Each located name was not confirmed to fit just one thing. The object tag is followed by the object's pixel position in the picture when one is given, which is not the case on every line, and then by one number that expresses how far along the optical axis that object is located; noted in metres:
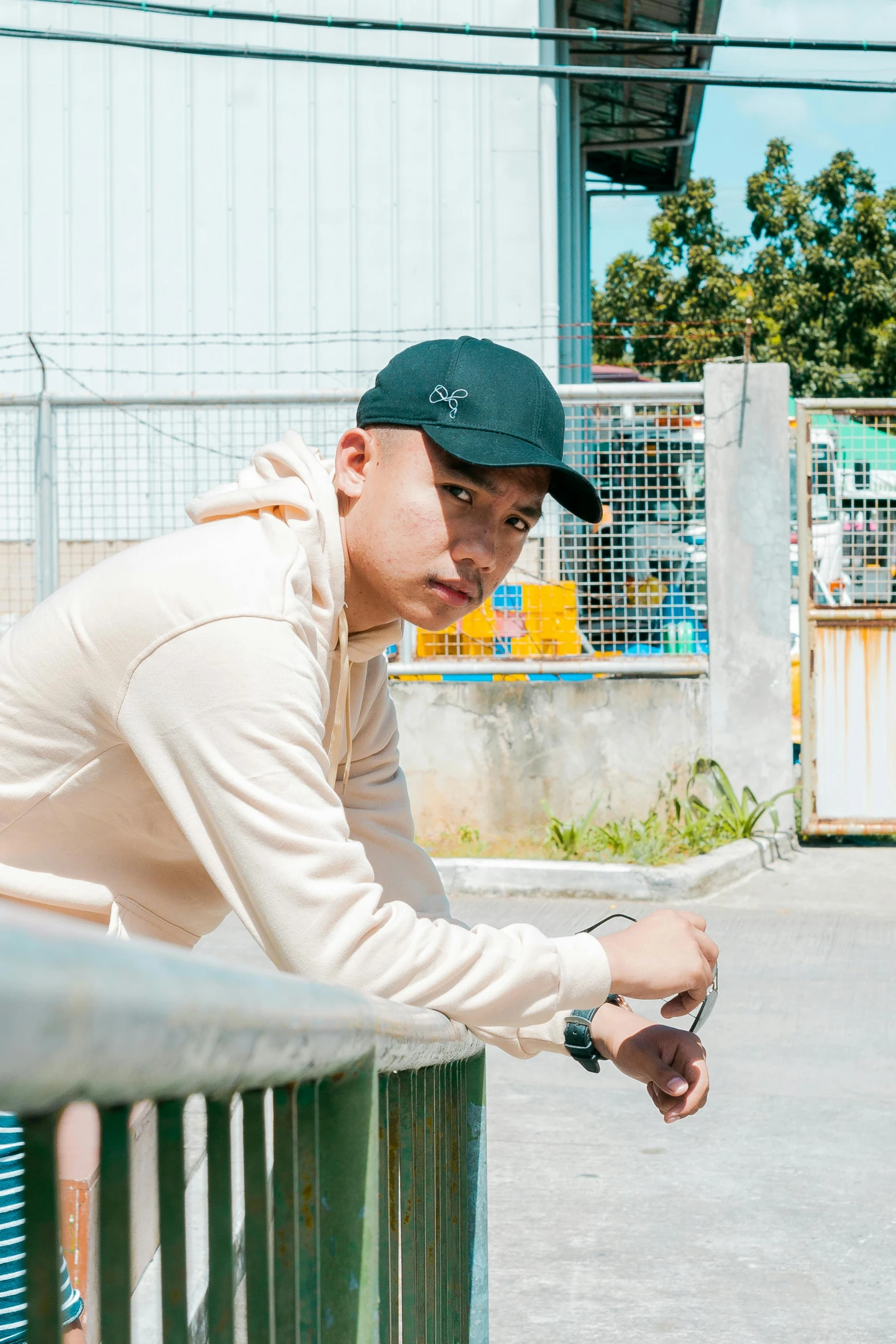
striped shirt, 1.54
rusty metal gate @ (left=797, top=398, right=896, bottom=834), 8.41
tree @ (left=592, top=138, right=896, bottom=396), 25.00
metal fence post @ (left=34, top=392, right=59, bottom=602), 8.91
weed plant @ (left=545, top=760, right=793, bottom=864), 7.86
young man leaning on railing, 1.64
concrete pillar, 8.38
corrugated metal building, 12.80
